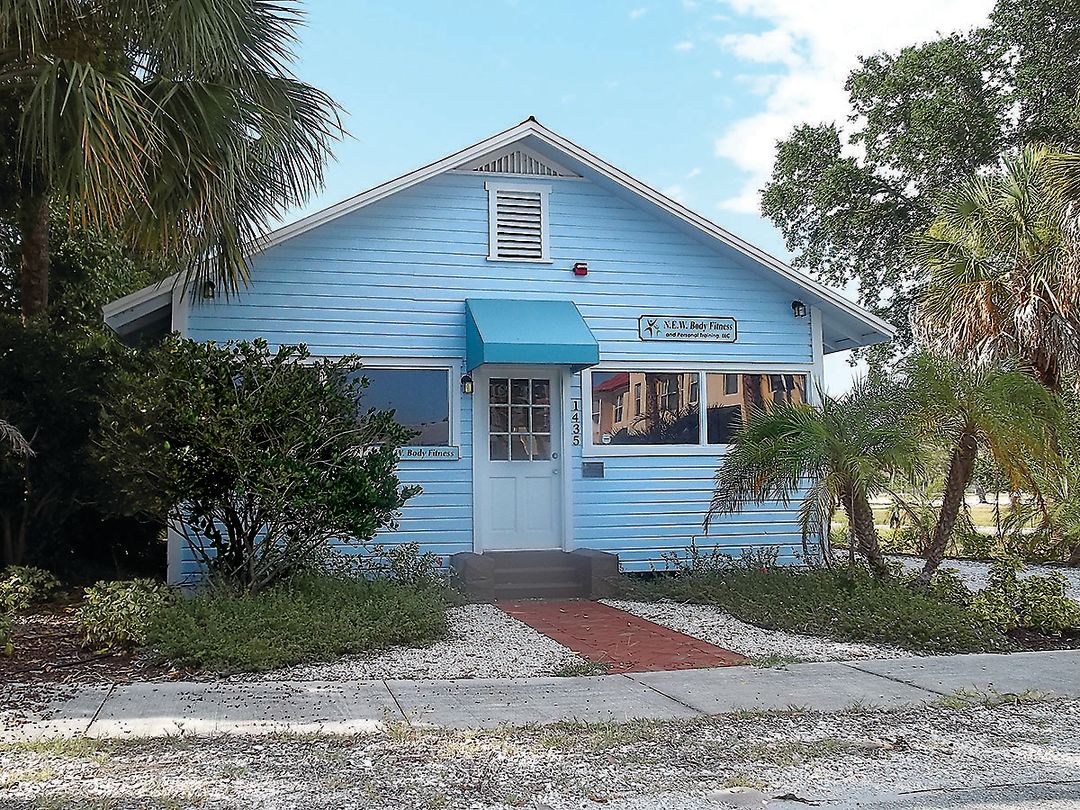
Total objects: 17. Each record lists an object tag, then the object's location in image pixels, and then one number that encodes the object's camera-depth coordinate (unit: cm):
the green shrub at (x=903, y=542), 1748
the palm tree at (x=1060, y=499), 949
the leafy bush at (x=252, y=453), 849
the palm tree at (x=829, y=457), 907
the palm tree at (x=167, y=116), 772
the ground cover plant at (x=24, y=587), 938
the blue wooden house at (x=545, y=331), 1138
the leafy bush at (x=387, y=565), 1020
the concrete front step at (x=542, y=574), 1098
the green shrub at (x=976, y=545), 1608
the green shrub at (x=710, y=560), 1173
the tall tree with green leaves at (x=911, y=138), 2103
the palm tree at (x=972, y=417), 910
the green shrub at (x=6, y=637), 766
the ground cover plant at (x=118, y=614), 795
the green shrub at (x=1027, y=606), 894
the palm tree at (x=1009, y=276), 1304
